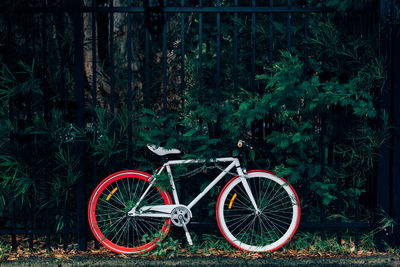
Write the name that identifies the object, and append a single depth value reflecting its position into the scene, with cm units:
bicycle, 409
